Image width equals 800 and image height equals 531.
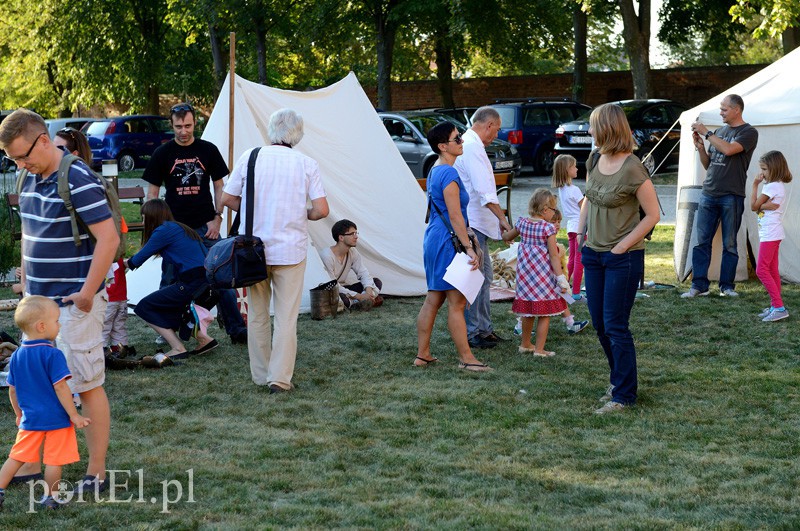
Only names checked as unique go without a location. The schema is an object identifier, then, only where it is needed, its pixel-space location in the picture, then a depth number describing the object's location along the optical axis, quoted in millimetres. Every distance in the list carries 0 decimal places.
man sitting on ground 9664
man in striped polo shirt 4504
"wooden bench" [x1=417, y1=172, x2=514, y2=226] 13791
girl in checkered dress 7707
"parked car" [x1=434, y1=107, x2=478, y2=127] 24492
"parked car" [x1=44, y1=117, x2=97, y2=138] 30656
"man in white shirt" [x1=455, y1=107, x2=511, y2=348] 7738
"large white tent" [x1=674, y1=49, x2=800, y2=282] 10539
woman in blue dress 6996
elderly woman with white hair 6574
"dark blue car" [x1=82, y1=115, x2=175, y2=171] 29156
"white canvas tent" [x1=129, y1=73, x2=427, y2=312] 9945
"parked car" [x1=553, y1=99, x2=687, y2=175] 21797
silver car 21234
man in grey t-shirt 9523
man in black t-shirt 7848
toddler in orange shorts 4457
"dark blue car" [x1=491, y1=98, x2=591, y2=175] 23766
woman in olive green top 5844
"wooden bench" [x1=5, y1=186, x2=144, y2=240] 11297
